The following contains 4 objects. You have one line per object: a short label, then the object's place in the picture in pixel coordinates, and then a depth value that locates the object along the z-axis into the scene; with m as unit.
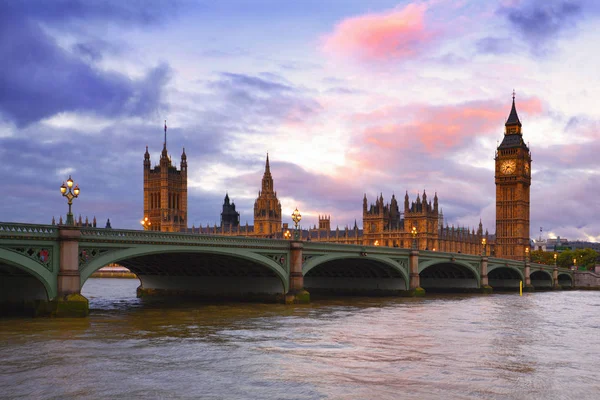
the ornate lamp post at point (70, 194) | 39.44
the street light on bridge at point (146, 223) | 66.00
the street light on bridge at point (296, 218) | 57.14
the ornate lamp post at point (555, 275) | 119.90
